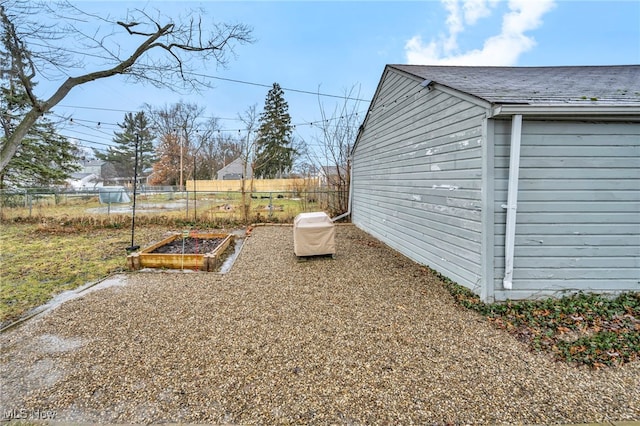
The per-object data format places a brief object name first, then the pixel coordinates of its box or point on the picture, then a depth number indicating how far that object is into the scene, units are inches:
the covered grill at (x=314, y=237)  215.0
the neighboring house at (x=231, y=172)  1400.2
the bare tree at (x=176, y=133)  1043.9
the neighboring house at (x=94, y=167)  1713.5
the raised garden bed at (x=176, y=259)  203.5
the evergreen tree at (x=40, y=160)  497.0
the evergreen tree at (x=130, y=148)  1179.3
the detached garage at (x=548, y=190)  128.1
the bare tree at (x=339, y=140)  428.8
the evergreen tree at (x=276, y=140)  1016.9
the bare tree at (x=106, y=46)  155.8
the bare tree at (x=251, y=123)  553.3
